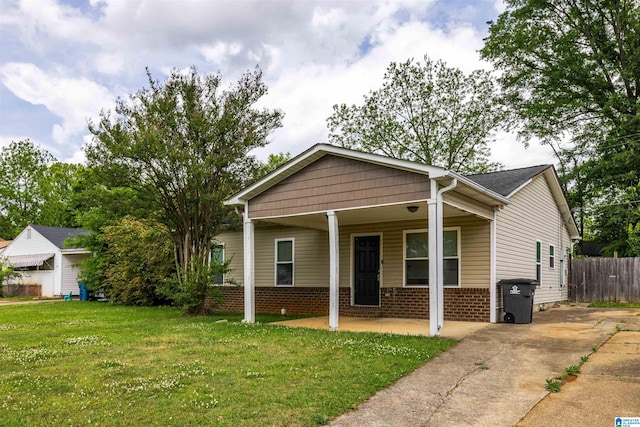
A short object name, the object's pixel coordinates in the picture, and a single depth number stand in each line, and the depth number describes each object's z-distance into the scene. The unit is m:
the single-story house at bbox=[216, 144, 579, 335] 9.41
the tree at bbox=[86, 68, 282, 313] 12.43
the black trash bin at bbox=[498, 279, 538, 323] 10.40
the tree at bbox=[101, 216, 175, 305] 16.89
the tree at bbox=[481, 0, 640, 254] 21.42
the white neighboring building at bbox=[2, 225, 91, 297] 27.16
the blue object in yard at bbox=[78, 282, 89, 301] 22.84
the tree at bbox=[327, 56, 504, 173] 28.64
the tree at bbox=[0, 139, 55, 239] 46.09
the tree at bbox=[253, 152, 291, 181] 38.75
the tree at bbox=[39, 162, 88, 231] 45.34
